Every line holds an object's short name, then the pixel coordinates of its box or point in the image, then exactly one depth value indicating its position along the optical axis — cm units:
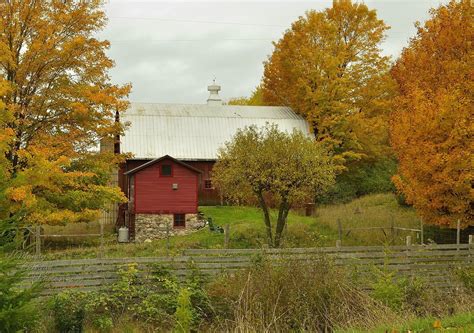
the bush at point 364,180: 3806
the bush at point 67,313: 1358
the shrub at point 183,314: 1186
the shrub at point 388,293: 1309
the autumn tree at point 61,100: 2223
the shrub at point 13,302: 810
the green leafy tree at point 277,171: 2303
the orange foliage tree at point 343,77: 3669
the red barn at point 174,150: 2945
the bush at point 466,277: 1543
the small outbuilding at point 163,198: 2912
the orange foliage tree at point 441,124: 1956
